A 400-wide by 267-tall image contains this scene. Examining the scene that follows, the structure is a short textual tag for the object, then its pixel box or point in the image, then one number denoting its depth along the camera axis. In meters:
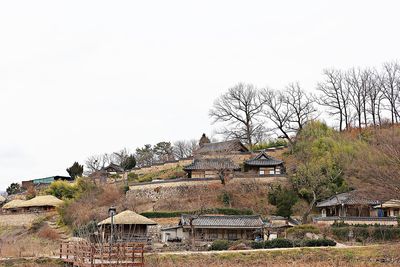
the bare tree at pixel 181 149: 84.94
